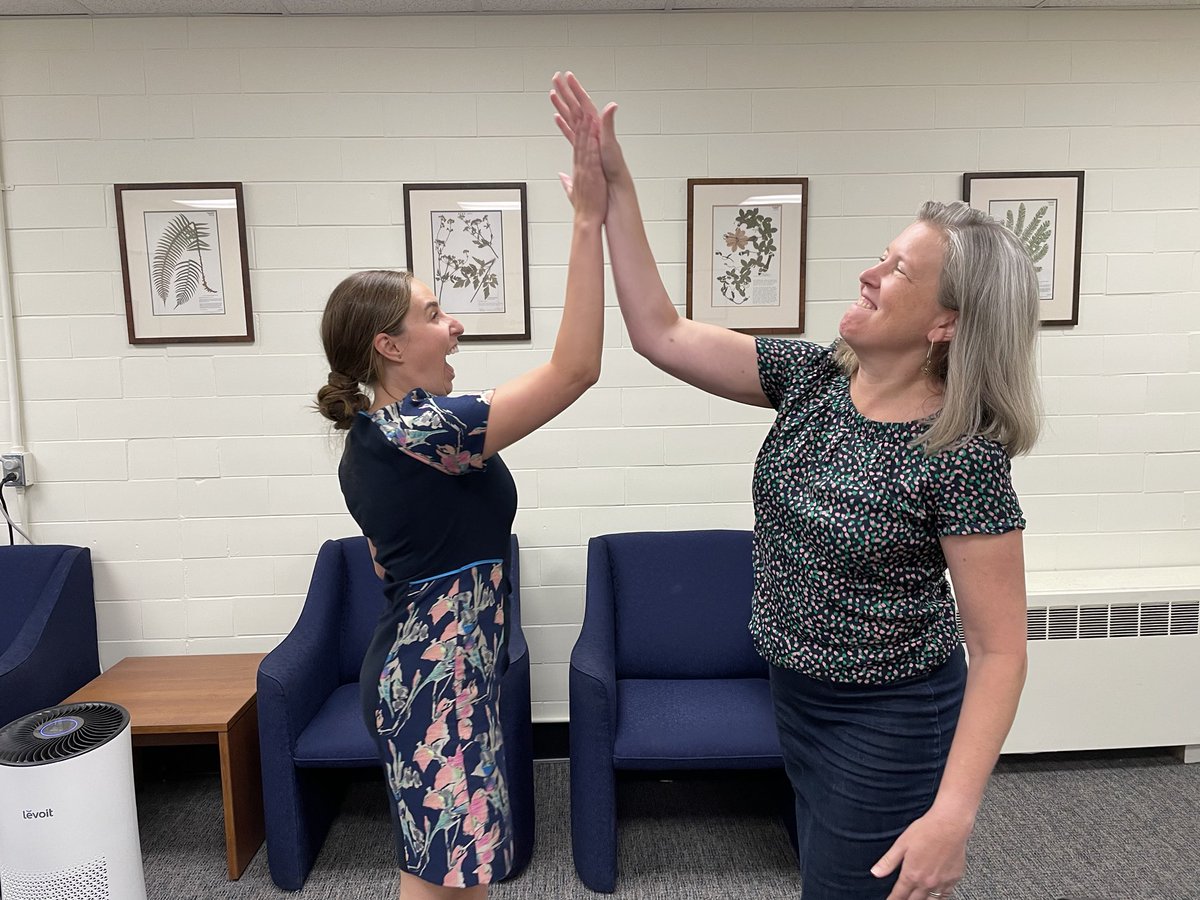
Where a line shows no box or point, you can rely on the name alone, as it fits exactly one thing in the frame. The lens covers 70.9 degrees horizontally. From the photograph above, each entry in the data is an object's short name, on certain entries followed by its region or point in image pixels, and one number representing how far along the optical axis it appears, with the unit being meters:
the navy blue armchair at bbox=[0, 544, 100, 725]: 2.64
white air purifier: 1.98
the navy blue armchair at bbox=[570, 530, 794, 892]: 2.36
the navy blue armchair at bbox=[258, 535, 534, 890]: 2.38
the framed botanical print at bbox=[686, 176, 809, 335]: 2.95
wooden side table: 2.43
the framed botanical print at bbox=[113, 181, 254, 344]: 2.87
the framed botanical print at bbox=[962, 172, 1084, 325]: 2.97
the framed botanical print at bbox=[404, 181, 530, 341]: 2.91
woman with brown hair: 1.41
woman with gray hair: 1.15
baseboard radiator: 2.91
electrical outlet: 2.89
